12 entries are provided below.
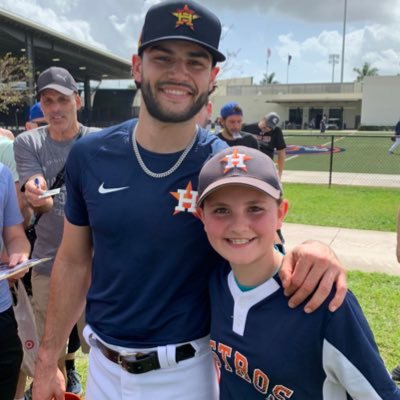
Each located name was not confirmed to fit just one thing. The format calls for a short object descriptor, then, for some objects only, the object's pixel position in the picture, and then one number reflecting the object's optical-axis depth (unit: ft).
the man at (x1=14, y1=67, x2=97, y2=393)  10.19
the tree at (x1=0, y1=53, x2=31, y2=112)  94.22
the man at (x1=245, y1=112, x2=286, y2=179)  26.66
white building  226.99
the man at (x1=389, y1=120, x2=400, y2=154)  62.09
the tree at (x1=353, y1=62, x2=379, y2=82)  320.29
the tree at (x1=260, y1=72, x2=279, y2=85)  365.61
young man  5.50
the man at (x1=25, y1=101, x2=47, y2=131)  15.49
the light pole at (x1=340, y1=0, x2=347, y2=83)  264.68
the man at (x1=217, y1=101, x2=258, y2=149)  20.26
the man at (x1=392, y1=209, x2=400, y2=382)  11.16
